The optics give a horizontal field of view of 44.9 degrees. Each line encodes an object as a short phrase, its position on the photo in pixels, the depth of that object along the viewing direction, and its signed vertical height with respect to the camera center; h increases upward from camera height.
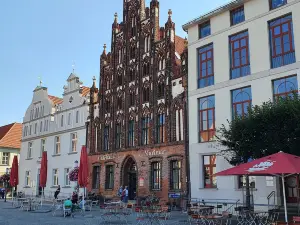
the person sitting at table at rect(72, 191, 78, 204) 24.08 -1.44
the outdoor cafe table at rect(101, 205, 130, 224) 17.72 -2.10
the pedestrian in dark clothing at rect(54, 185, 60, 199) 32.39 -1.46
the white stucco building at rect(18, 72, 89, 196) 34.88 +4.32
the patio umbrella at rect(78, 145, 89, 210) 22.08 +0.26
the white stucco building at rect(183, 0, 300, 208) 19.91 +6.22
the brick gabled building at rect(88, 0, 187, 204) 25.77 +5.20
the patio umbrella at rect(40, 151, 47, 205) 24.47 +0.30
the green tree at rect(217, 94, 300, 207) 15.62 +2.01
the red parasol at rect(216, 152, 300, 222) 11.70 +0.35
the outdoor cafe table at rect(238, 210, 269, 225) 14.28 -1.68
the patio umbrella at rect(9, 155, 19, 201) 28.85 +0.12
